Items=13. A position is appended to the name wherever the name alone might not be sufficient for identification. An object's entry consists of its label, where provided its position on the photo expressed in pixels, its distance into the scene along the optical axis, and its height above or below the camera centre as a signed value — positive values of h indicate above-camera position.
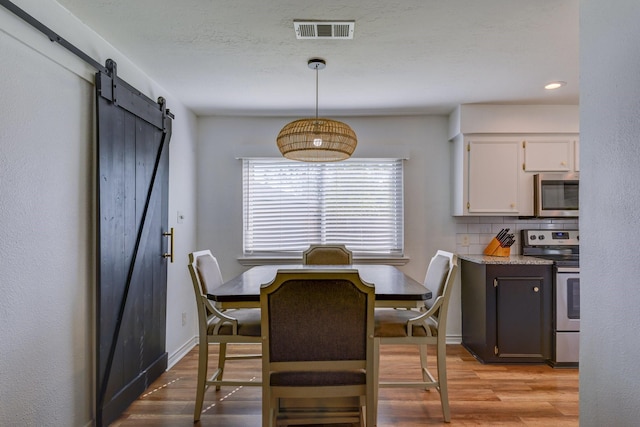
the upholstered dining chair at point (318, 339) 1.61 -0.54
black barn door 2.19 -0.19
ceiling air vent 2.09 +1.05
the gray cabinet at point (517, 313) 3.19 -0.82
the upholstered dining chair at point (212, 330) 2.30 -0.71
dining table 2.10 -0.44
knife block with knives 3.58 -0.27
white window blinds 3.96 +0.10
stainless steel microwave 3.51 +0.20
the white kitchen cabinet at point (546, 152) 3.54 +0.60
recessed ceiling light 2.99 +1.04
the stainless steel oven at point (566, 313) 3.14 -0.81
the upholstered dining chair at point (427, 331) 2.30 -0.72
